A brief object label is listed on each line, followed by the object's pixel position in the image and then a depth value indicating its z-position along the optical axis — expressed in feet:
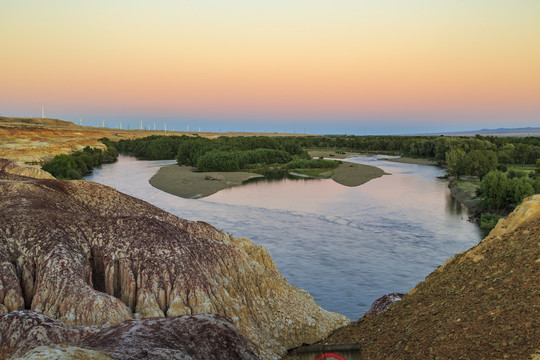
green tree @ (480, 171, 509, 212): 159.94
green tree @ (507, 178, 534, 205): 155.74
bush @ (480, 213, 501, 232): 140.20
